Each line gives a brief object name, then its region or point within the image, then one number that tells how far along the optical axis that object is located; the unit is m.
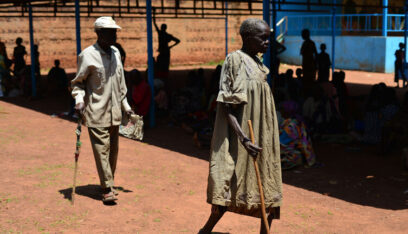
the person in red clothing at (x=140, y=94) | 9.82
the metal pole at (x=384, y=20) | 20.55
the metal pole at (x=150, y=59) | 9.66
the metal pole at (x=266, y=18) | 7.08
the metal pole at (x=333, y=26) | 16.93
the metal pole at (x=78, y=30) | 11.07
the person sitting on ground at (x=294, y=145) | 7.03
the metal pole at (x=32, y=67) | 13.69
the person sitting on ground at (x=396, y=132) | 7.40
